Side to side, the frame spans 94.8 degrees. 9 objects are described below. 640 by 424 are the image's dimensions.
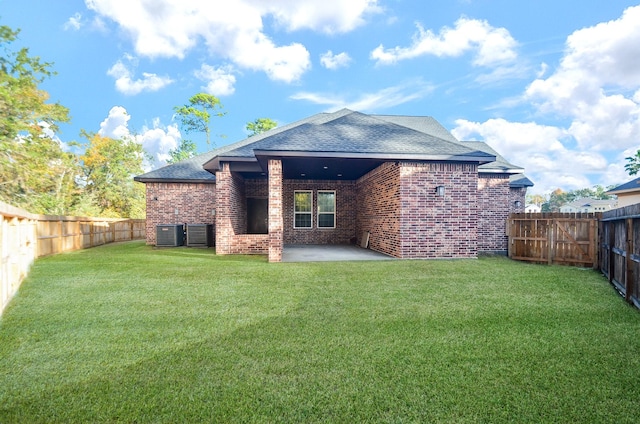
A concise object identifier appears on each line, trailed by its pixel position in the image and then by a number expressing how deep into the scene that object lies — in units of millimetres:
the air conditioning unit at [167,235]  12070
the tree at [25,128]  11625
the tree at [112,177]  22688
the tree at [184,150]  31281
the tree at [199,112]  30125
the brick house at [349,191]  8477
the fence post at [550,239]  8156
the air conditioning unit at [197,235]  12102
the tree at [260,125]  30625
